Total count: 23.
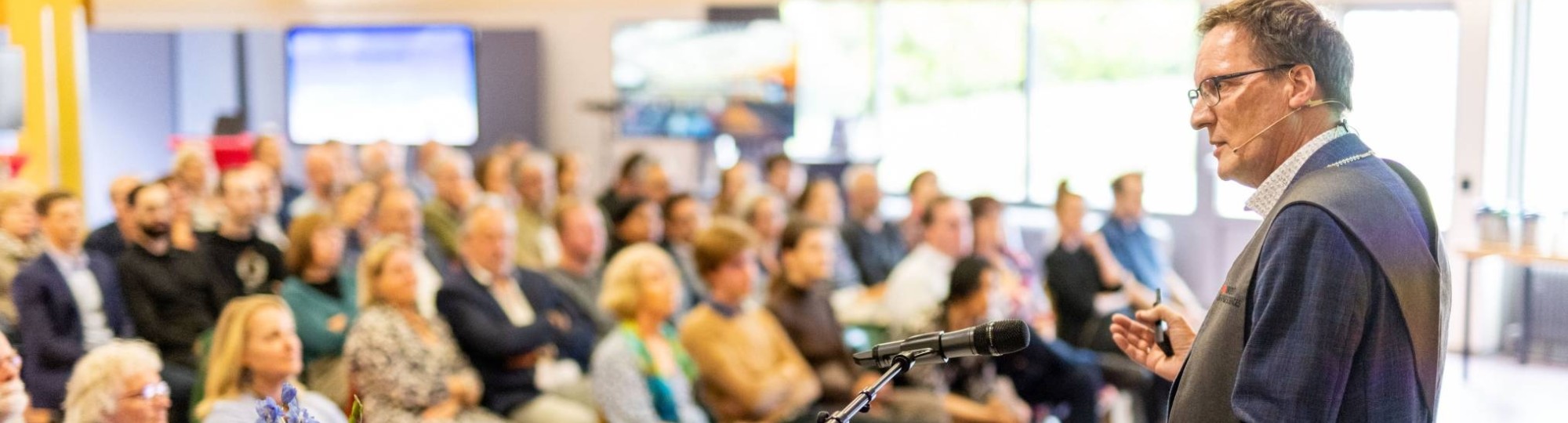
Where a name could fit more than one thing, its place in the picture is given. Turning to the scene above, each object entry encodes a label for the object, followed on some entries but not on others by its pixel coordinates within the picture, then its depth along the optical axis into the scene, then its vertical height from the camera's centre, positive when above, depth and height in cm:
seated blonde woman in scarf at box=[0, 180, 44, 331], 508 -42
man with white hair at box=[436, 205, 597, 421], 436 -68
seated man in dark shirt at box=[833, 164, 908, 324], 690 -64
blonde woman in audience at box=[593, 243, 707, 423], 413 -69
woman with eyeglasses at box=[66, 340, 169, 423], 312 -59
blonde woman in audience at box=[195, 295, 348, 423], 341 -58
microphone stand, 166 -33
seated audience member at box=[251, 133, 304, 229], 770 -28
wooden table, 656 -80
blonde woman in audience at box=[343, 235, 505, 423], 402 -68
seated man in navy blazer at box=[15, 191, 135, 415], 445 -62
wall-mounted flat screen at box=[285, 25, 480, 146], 1020 +11
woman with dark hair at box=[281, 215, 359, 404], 463 -62
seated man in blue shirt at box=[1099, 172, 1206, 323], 632 -60
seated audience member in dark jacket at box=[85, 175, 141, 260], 562 -48
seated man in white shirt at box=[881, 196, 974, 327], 526 -59
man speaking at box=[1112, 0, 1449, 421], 154 -17
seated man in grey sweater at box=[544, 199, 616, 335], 519 -54
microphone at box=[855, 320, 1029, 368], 174 -29
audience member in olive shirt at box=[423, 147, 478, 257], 639 -42
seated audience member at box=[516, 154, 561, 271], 645 -48
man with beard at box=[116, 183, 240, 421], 501 -62
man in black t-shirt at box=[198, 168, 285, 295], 539 -52
